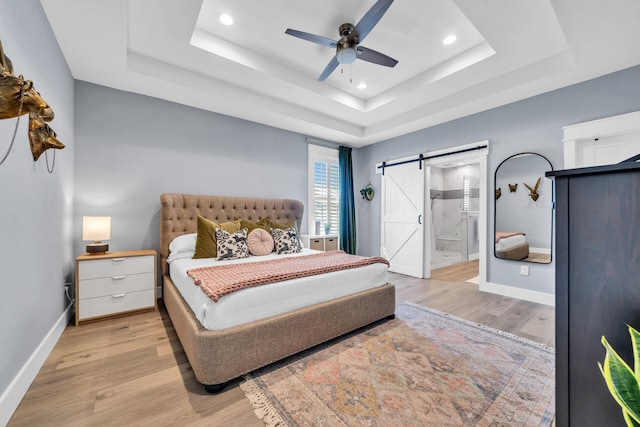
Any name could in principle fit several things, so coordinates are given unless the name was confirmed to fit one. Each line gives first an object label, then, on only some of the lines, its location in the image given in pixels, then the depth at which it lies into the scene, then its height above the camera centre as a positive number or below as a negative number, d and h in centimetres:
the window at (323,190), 483 +45
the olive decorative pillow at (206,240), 292 -31
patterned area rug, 143 -110
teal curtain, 519 +9
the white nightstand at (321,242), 434 -49
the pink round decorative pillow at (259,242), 316 -36
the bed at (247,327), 160 -84
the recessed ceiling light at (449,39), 266 +180
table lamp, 262 -19
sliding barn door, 454 -8
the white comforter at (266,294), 167 -61
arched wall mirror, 333 +7
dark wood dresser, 75 -20
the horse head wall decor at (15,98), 122 +58
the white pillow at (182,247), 297 -40
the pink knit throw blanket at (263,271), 176 -48
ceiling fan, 198 +147
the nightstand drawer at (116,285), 252 -73
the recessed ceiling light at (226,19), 237 +178
